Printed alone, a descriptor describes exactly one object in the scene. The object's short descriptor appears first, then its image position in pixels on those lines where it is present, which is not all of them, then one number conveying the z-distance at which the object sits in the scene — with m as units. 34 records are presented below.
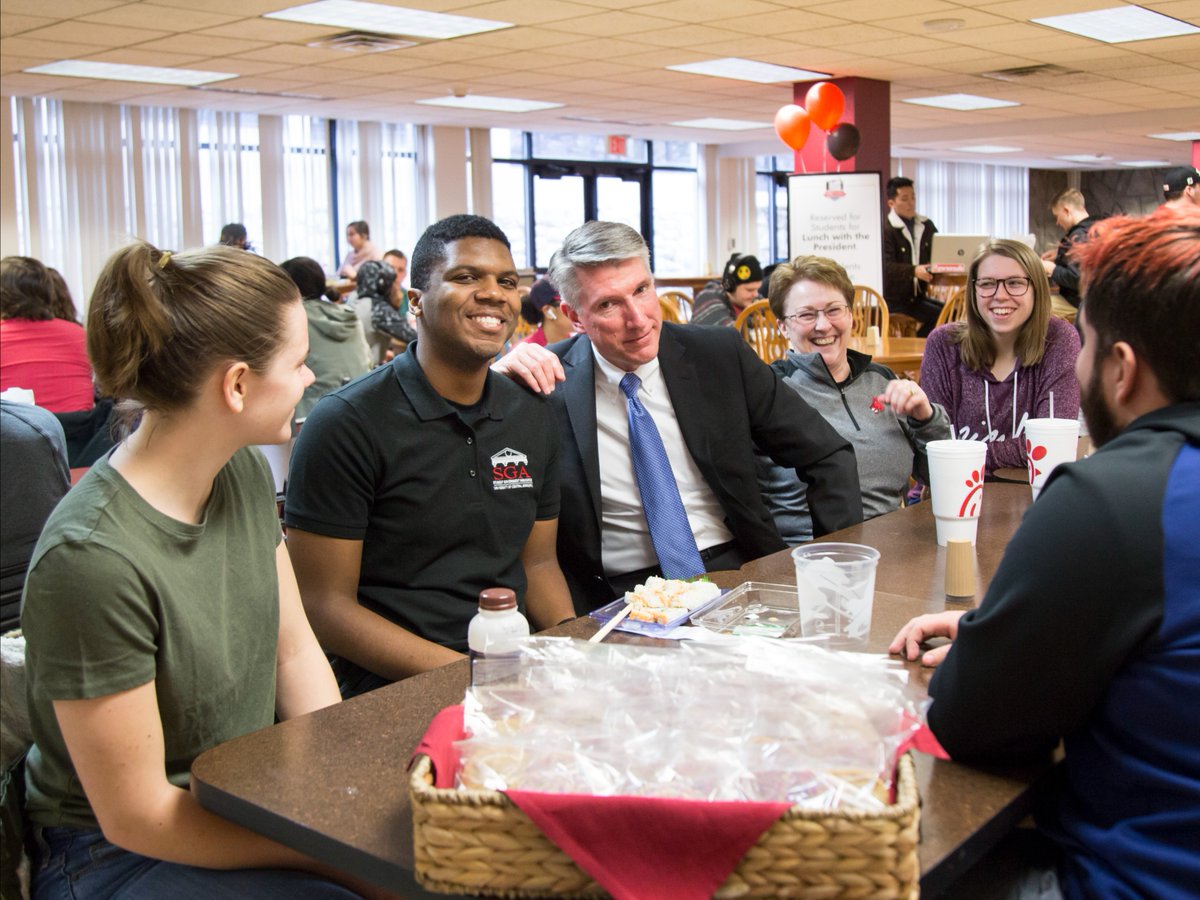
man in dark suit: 2.35
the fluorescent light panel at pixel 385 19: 6.06
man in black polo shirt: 1.92
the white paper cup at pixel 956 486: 2.00
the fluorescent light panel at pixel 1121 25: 6.52
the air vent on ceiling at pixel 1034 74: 8.48
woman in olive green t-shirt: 1.24
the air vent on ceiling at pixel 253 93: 8.75
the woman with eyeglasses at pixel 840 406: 2.78
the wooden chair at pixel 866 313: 5.82
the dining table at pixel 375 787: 1.03
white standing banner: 8.29
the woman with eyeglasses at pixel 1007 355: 3.05
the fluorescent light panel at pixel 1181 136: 12.76
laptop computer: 8.73
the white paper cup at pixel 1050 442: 2.15
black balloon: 8.53
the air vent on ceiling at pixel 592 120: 11.11
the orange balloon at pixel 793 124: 8.45
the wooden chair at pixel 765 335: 5.76
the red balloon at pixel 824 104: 8.34
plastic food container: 1.56
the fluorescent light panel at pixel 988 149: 14.61
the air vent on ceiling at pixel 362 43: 6.82
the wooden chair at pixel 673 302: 6.12
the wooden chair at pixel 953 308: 5.64
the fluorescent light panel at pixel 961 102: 10.09
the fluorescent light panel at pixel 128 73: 7.67
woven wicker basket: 0.89
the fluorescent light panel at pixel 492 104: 9.84
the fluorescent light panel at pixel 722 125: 11.67
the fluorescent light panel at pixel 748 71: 8.09
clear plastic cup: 1.51
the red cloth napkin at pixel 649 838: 0.90
